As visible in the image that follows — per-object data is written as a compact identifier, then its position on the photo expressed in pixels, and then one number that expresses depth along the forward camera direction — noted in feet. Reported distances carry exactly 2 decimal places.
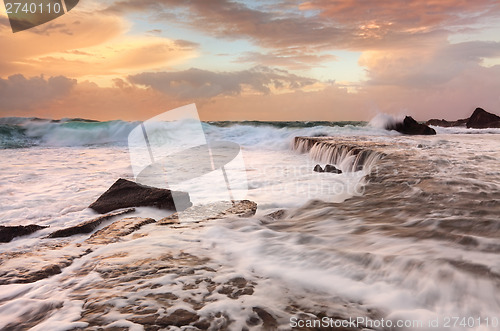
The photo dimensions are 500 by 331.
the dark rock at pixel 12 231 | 14.47
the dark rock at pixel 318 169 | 30.14
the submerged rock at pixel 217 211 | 15.11
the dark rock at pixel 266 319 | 6.59
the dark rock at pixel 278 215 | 15.25
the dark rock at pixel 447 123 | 126.00
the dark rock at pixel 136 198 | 18.53
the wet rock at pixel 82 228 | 14.23
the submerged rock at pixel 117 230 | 12.35
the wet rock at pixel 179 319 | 6.64
